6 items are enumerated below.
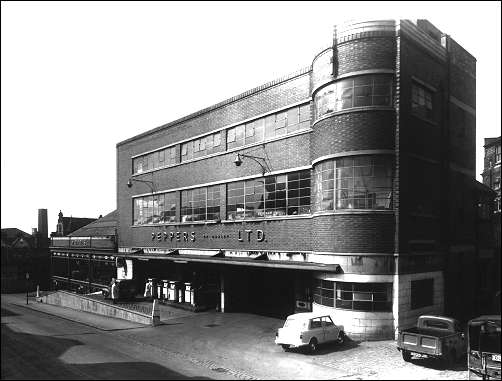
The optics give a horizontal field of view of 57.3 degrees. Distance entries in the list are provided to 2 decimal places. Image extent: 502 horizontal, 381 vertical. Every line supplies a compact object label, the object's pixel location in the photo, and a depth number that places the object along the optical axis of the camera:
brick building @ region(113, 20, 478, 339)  19.91
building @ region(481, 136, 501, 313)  56.37
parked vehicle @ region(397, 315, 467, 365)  15.52
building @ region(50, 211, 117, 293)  40.62
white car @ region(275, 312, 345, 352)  17.47
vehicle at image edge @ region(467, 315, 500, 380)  13.91
